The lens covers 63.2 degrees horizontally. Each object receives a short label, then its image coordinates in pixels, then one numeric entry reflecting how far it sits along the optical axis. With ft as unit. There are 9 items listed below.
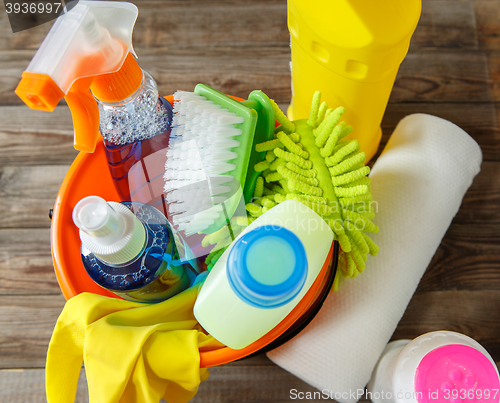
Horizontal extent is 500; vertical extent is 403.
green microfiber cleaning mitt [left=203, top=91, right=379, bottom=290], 1.15
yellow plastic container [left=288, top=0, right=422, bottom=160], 1.13
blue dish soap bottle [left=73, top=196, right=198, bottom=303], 0.83
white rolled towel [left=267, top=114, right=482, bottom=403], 1.36
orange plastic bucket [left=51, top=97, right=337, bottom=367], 1.08
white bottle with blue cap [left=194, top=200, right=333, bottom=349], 0.89
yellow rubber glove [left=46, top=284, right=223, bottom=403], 1.04
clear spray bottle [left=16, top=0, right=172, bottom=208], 0.81
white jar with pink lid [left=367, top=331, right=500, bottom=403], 1.12
